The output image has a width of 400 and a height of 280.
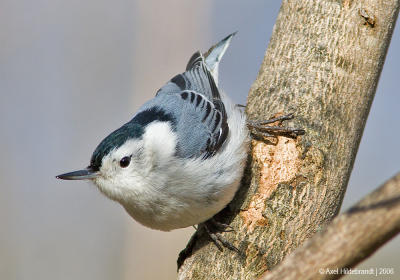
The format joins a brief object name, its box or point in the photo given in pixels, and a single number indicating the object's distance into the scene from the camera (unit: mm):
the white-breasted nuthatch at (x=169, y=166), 4949
